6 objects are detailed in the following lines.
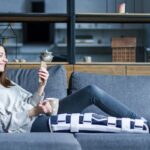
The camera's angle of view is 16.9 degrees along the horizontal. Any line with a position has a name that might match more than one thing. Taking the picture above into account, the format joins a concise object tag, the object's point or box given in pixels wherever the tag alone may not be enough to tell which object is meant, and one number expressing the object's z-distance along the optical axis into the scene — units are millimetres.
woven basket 4324
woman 2802
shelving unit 3931
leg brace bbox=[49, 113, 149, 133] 2665
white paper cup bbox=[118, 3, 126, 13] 4354
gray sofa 3475
